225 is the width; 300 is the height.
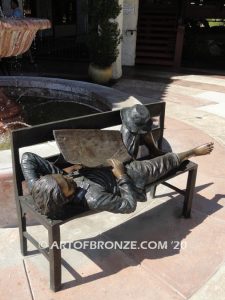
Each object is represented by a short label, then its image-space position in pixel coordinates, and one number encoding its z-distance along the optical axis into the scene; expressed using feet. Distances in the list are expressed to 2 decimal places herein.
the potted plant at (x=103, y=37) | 32.58
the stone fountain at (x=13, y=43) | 13.60
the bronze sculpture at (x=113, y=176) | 8.14
